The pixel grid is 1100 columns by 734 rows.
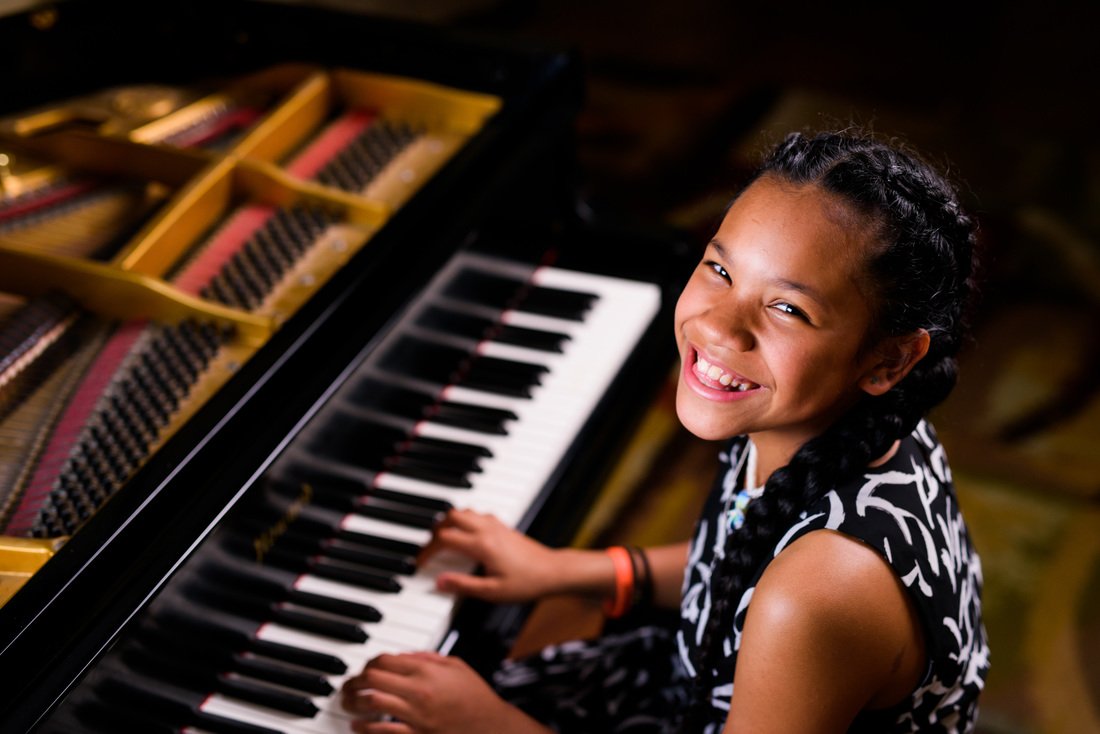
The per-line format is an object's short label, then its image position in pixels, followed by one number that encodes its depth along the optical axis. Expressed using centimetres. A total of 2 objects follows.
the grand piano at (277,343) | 146
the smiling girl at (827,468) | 121
